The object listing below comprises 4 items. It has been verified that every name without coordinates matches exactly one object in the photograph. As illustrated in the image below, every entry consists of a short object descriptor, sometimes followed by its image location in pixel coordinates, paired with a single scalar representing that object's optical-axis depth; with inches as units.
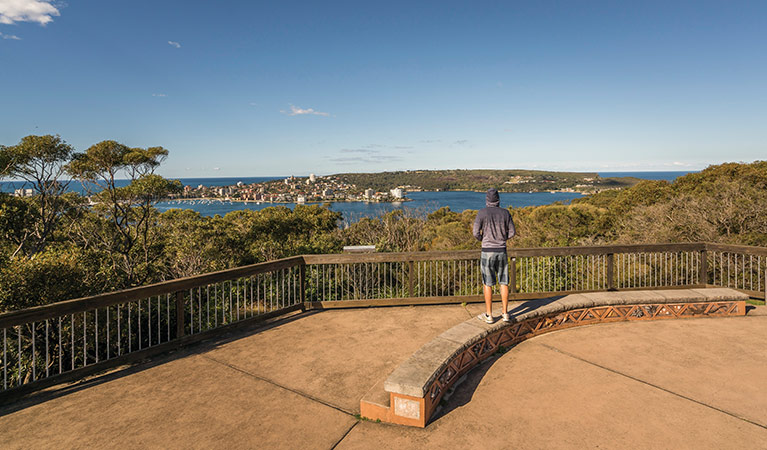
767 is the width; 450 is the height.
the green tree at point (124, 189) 500.1
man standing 176.7
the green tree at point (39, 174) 427.8
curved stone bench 115.2
